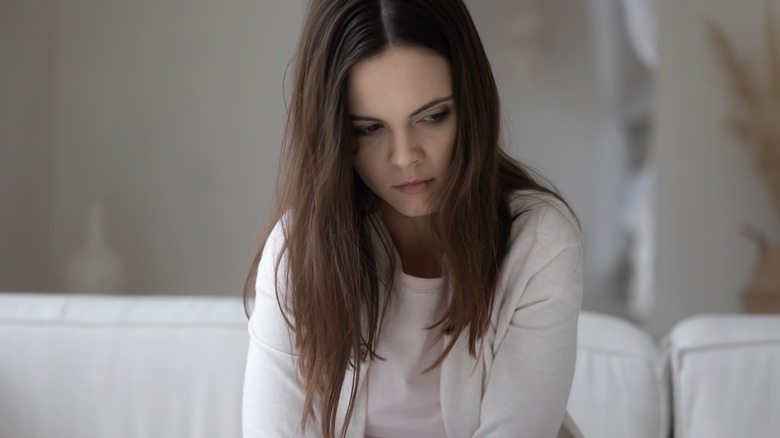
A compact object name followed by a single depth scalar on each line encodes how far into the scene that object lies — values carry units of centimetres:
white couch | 153
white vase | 326
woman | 116
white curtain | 398
